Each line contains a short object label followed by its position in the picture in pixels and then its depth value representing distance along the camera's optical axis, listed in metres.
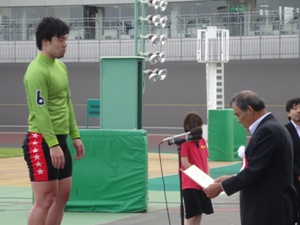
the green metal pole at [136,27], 25.38
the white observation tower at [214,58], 29.41
